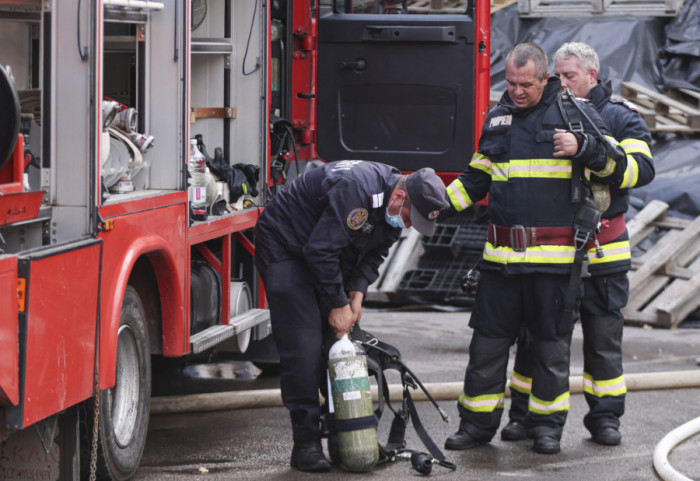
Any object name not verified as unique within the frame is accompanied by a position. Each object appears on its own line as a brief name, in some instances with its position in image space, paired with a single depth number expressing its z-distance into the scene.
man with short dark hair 9.93
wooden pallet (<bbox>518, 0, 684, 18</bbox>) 24.87
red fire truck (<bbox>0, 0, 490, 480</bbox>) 7.29
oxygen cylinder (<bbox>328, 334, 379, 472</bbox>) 9.31
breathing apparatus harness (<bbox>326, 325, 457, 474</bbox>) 9.61
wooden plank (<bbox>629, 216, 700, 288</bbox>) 17.95
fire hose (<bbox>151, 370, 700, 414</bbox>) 11.26
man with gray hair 10.55
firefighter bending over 9.06
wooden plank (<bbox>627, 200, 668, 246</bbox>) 19.02
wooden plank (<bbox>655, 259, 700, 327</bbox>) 17.20
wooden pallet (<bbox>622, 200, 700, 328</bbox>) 17.41
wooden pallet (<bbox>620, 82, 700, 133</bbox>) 21.59
